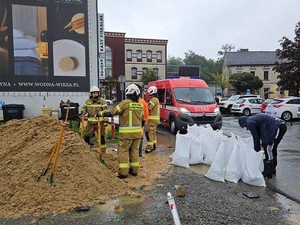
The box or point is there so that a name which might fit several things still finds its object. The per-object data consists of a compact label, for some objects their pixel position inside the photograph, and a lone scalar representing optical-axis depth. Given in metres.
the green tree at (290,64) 20.21
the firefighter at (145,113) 5.82
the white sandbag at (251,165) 4.03
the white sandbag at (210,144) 5.00
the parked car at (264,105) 14.66
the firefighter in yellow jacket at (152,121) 6.26
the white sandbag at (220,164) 4.18
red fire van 8.29
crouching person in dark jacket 4.37
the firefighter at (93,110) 5.50
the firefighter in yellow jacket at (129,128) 4.18
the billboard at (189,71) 15.96
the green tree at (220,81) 36.99
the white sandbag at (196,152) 5.09
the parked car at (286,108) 13.41
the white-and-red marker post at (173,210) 1.79
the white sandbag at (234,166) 4.15
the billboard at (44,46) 10.64
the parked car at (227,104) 18.19
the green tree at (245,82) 32.68
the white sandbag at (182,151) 4.95
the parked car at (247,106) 16.55
